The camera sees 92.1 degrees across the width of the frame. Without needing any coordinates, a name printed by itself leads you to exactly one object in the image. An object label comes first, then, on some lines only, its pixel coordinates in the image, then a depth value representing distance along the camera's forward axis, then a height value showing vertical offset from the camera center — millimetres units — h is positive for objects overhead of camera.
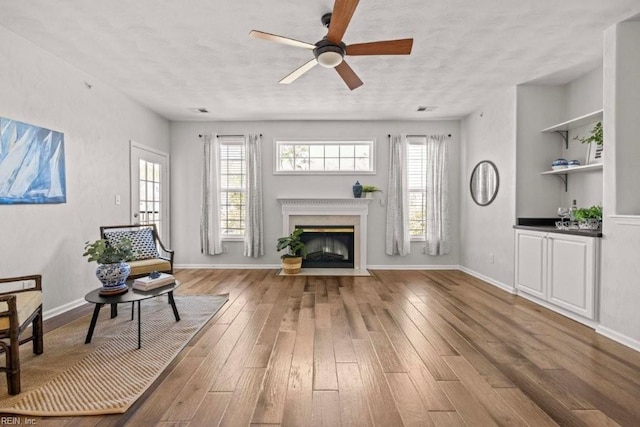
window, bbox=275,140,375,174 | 5719 +986
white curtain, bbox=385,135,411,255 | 5555 +91
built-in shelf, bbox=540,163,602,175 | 3231 +456
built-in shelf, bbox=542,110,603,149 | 3249 +1002
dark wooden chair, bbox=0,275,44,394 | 1842 -742
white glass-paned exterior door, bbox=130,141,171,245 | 4633 +348
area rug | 1752 -1102
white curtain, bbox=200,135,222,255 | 5605 +108
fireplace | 5547 -109
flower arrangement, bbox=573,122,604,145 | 3260 +774
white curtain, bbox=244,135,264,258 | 5547 +144
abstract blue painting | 2711 +426
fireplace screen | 5633 -671
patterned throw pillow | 3717 -394
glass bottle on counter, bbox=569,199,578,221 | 3327 -53
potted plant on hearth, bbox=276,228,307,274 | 5207 -726
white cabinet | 2879 -642
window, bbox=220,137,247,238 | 5730 +389
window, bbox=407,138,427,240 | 5676 +332
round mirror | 4559 +412
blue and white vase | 2525 -562
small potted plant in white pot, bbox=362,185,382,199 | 5457 +337
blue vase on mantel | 5477 +338
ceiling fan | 2311 +1301
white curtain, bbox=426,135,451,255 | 5527 +270
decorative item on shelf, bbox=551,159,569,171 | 3727 +550
